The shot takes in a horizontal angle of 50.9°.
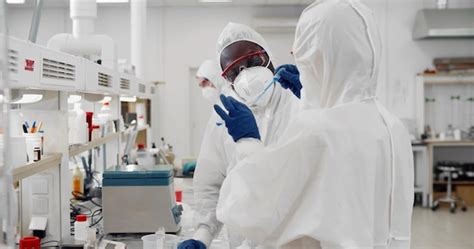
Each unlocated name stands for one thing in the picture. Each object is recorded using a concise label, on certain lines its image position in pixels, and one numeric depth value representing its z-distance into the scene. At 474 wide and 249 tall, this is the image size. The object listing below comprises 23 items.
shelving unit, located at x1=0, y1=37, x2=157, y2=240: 1.62
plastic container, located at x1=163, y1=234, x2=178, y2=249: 2.07
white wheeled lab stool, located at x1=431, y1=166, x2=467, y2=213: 6.60
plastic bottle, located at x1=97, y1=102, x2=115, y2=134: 3.22
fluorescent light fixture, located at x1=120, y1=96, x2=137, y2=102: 4.06
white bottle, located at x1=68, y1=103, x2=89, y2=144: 2.48
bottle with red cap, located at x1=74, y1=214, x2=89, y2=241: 2.06
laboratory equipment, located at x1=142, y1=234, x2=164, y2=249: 2.00
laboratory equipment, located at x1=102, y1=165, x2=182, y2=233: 2.23
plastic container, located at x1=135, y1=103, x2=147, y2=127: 5.32
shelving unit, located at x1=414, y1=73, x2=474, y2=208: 7.09
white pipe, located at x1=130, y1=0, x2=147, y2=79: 4.87
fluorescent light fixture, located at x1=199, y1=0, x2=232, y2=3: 7.12
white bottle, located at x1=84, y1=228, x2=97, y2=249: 1.91
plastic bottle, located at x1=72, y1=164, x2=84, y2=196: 3.25
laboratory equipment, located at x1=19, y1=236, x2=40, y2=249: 1.77
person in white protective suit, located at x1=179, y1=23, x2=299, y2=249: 2.08
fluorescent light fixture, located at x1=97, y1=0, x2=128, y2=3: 6.66
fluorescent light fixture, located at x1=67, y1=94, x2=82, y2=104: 2.59
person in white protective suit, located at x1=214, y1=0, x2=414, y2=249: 1.21
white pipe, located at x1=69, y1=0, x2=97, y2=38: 3.01
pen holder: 1.83
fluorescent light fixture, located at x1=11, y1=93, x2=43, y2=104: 1.80
